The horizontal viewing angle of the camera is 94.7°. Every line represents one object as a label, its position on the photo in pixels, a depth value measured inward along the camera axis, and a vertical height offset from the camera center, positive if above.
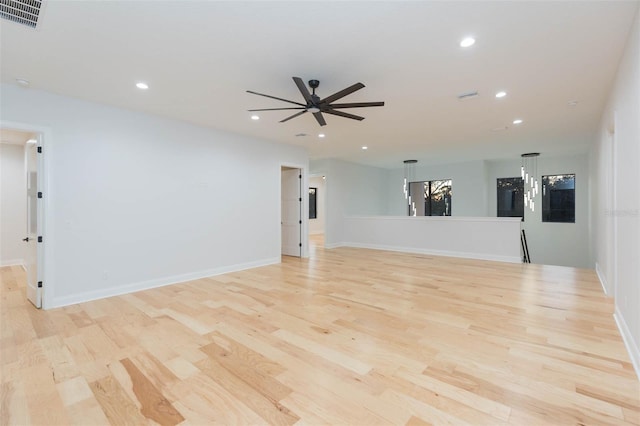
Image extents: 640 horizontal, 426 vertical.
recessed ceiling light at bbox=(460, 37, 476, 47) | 2.67 +1.55
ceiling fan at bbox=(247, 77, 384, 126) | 2.92 +1.18
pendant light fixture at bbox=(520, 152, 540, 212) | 9.10 +1.00
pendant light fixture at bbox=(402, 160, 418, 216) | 11.24 +1.16
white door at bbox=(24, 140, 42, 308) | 3.79 -0.21
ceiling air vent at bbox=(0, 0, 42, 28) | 2.20 +1.55
